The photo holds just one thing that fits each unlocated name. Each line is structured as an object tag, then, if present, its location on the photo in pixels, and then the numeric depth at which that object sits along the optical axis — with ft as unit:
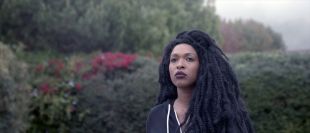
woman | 8.96
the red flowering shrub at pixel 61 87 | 24.96
